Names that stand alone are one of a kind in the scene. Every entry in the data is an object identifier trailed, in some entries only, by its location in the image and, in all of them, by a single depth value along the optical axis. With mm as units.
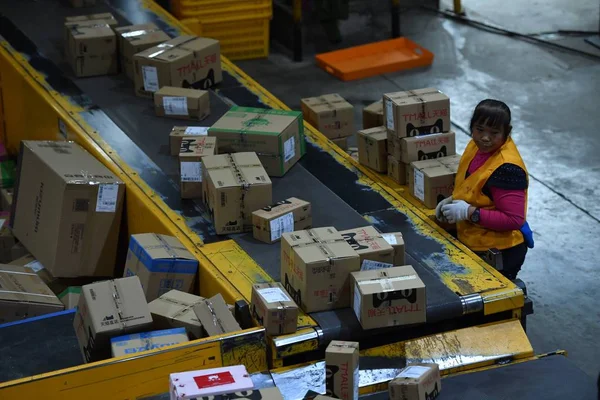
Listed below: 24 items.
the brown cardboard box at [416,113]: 9566
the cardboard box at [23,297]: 8936
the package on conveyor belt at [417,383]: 6925
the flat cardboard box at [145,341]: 7166
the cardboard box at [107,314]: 7350
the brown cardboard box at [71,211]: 9863
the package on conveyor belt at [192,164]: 9708
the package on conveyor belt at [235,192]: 8950
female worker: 8284
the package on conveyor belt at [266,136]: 10033
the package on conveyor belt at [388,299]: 7456
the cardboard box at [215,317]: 7506
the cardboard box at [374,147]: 10104
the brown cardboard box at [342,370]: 6967
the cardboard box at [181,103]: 11301
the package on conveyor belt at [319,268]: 7640
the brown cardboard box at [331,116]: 11492
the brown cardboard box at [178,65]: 11768
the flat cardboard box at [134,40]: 12384
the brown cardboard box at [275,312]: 7406
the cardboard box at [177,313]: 7661
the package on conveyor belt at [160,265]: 8610
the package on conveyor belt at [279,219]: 8886
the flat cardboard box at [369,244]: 7874
